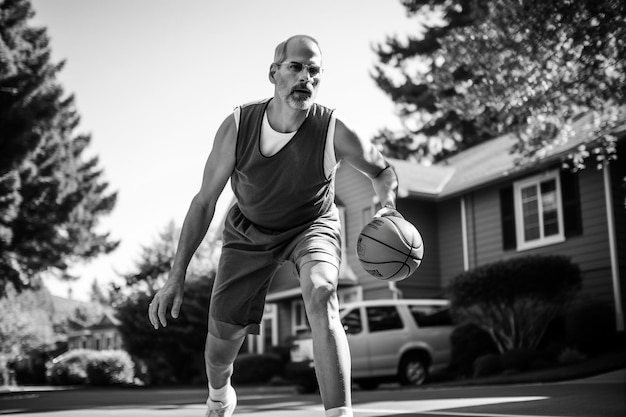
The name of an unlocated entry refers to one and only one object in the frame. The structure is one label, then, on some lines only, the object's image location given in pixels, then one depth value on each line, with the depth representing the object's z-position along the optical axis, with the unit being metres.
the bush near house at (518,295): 14.36
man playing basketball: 3.88
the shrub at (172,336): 26.48
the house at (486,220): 16.38
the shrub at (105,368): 30.75
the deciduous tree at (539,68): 10.66
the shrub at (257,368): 21.95
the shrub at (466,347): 15.34
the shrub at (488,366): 14.03
